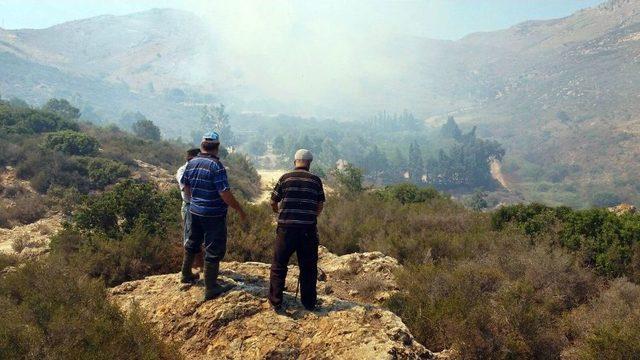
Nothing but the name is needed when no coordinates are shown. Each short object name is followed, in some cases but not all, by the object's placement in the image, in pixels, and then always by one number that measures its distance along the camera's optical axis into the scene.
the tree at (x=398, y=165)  99.75
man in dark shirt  4.59
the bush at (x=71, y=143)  26.19
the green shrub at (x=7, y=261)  6.56
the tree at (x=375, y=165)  100.56
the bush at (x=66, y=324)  3.35
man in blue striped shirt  4.87
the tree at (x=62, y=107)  62.50
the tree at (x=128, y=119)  135.05
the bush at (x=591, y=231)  7.19
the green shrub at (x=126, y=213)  7.84
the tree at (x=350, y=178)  25.29
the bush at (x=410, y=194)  16.50
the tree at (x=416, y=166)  96.25
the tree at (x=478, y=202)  60.55
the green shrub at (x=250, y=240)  7.52
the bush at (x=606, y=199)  73.19
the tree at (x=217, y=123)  128.38
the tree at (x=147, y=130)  61.11
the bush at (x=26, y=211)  15.23
